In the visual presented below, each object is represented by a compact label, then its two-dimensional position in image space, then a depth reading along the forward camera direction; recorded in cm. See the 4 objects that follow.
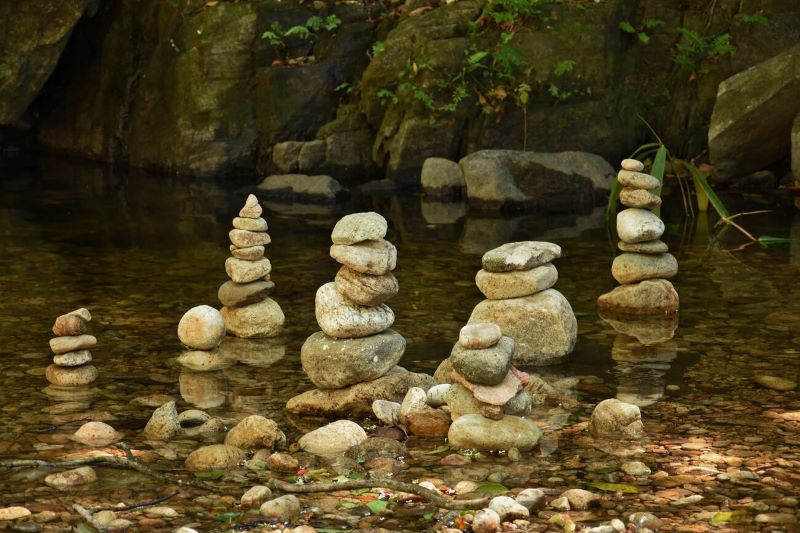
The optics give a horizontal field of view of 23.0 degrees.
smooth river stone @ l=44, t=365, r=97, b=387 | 1281
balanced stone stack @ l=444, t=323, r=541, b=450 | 1061
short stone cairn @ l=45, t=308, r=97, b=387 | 1278
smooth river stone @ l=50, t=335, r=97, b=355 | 1278
